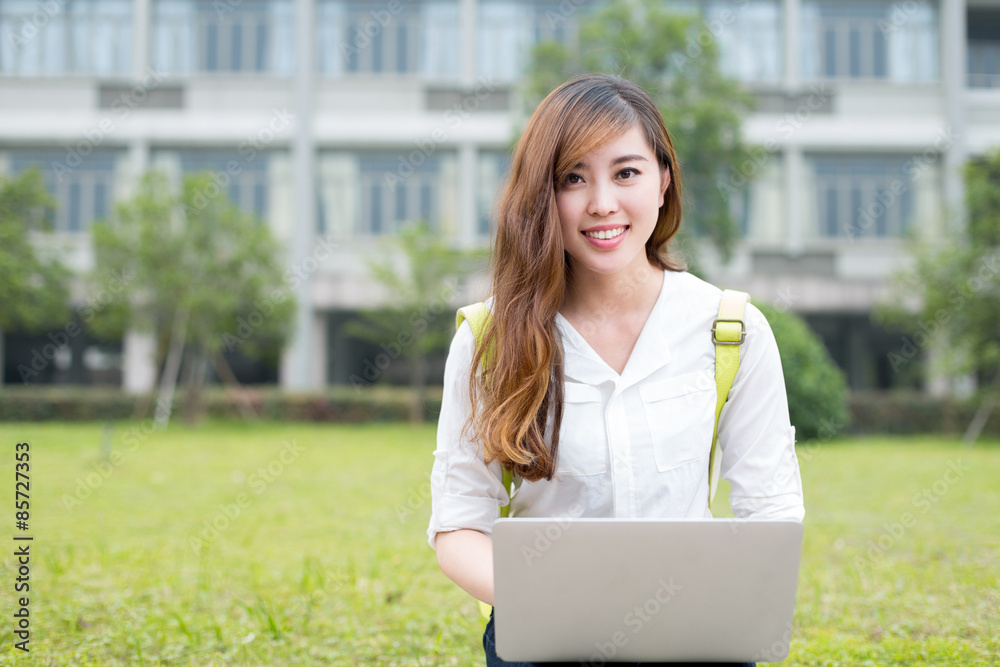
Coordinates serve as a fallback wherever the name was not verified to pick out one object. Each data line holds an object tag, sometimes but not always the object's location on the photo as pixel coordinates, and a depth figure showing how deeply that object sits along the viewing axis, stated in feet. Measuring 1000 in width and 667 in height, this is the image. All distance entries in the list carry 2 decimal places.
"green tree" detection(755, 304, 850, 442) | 36.24
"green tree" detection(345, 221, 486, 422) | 46.42
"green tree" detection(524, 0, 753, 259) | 41.60
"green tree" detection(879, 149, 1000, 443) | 39.37
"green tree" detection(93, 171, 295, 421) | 41.52
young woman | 5.52
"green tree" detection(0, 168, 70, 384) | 40.81
